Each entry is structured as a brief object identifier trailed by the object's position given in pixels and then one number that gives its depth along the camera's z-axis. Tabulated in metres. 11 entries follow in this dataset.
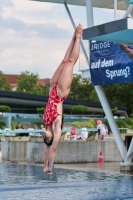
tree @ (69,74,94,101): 120.00
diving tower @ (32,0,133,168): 22.02
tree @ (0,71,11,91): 131.75
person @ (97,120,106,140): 30.11
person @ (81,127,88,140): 33.08
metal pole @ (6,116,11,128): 55.68
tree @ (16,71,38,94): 131.00
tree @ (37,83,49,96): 117.31
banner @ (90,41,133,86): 20.84
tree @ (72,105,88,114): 79.70
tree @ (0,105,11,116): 70.01
